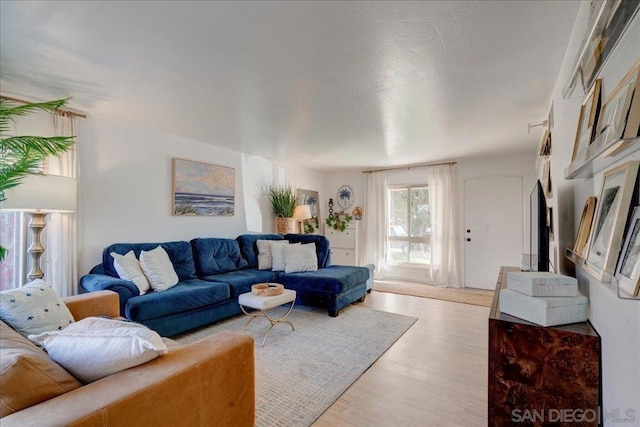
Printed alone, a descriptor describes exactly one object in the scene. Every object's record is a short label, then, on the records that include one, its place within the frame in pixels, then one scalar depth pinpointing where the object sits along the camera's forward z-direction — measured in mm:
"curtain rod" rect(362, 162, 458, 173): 5313
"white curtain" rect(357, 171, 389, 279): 5957
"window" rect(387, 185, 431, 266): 5641
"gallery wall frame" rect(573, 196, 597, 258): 1125
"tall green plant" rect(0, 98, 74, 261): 1693
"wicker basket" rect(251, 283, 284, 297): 2904
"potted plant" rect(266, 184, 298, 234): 5160
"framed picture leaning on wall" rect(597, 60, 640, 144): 708
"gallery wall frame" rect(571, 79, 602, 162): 1074
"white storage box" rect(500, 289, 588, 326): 1188
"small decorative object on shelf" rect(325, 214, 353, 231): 6316
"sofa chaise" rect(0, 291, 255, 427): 853
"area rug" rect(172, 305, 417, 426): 1852
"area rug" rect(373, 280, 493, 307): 4336
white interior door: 4762
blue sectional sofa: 2631
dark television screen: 1774
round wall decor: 6421
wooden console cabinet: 1104
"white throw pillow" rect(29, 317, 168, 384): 1070
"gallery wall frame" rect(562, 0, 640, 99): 803
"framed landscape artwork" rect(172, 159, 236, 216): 3822
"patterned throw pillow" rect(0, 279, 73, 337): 1409
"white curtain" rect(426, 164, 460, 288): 5168
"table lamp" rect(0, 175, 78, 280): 2016
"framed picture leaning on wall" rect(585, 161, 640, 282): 807
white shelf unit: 6238
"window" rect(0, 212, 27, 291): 2523
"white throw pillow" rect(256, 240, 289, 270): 4254
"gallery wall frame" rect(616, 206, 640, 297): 693
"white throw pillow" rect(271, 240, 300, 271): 4148
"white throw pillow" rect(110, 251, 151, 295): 2787
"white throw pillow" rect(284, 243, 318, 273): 4020
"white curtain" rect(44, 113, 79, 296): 2697
